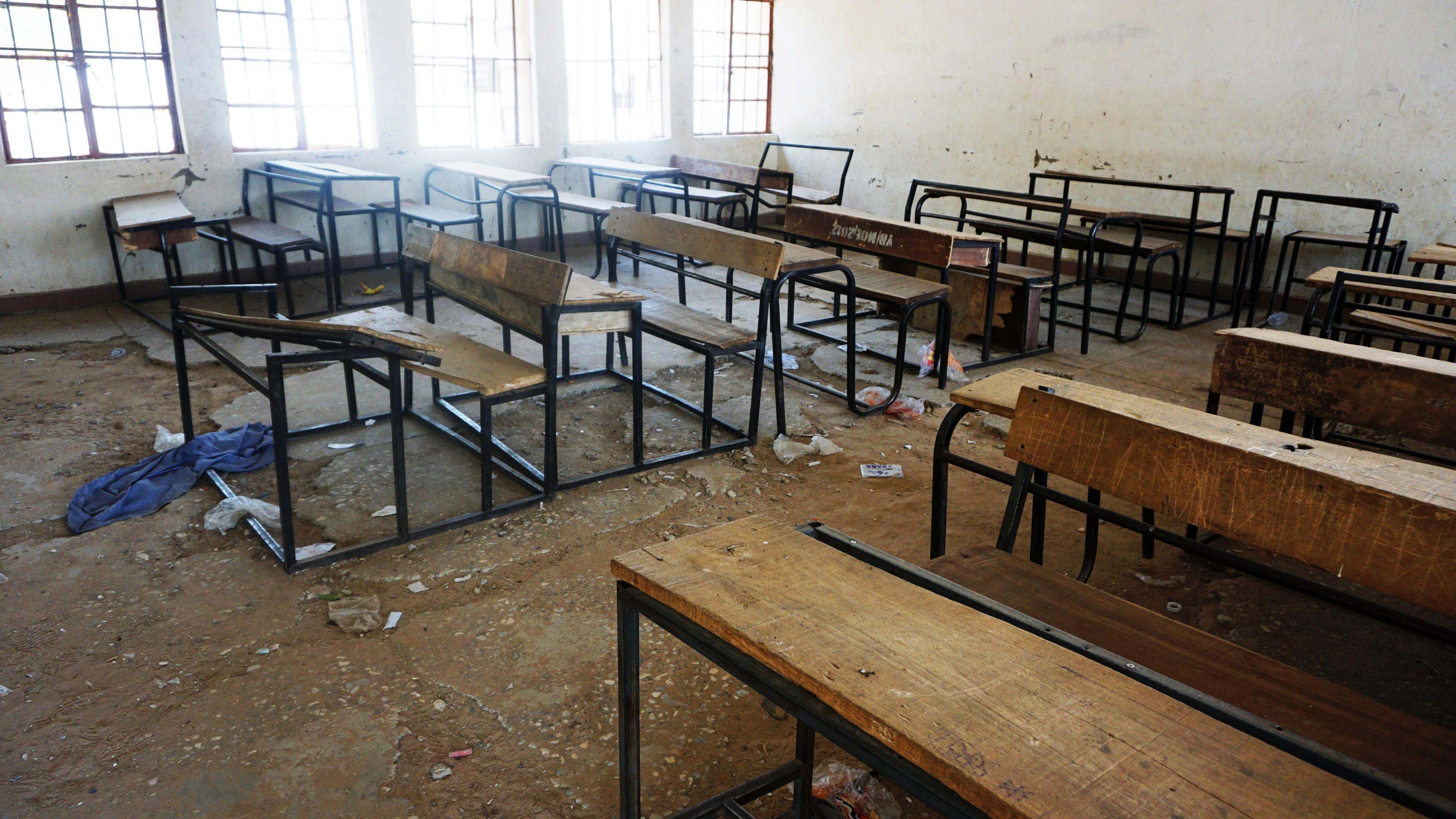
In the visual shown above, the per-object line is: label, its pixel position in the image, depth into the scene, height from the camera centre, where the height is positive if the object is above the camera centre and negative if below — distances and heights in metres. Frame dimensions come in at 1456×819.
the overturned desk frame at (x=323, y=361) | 2.48 -0.68
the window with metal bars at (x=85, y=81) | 5.22 +0.25
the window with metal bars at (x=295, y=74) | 5.99 +0.36
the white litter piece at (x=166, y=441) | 3.42 -1.13
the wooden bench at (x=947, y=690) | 0.88 -0.58
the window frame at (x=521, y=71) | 7.14 +0.47
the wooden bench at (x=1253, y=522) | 1.27 -0.56
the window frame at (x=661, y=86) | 7.94 +0.43
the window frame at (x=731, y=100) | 8.95 +0.37
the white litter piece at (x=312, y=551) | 2.67 -1.18
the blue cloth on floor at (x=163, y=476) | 2.93 -1.15
